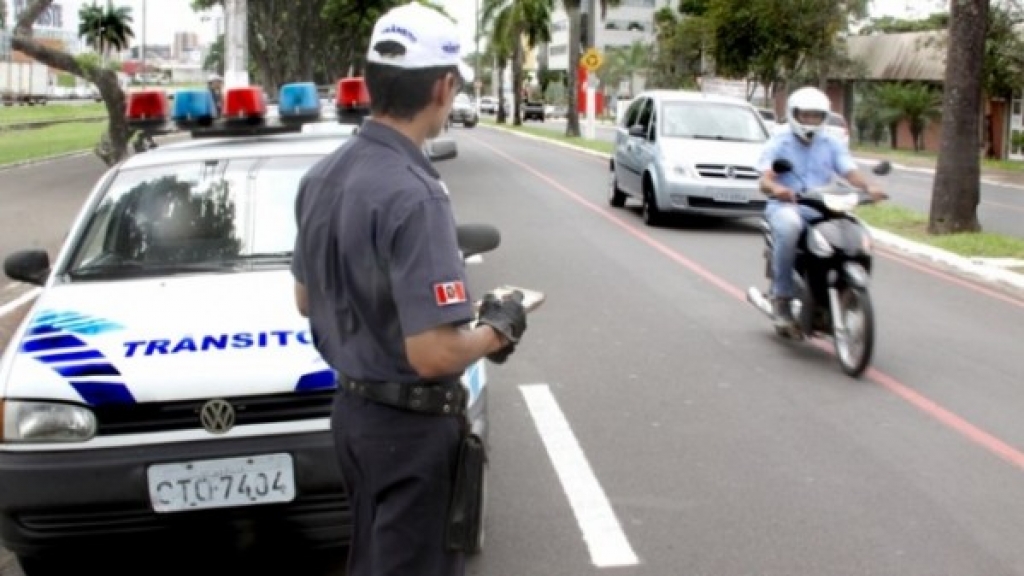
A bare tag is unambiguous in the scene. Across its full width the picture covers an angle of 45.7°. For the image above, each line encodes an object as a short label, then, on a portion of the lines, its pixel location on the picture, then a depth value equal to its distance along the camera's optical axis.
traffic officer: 2.67
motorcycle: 7.63
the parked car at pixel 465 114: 62.88
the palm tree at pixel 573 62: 49.84
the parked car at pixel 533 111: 83.00
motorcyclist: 8.22
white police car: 4.07
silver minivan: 15.48
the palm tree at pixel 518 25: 66.88
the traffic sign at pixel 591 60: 42.83
